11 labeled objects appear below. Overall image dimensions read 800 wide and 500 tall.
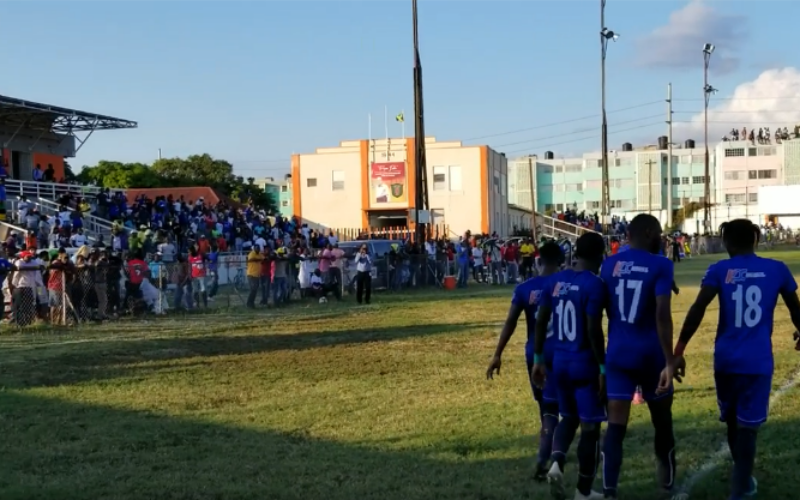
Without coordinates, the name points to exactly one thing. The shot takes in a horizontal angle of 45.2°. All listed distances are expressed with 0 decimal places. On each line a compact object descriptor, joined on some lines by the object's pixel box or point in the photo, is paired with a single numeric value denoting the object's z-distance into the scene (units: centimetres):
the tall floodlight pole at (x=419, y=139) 3562
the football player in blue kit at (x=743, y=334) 624
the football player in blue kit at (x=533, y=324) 712
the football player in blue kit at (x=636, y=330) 613
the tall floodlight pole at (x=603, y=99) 5493
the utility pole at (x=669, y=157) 7308
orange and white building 6606
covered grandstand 4181
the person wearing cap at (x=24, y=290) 1952
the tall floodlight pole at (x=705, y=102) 7369
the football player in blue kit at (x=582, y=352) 628
